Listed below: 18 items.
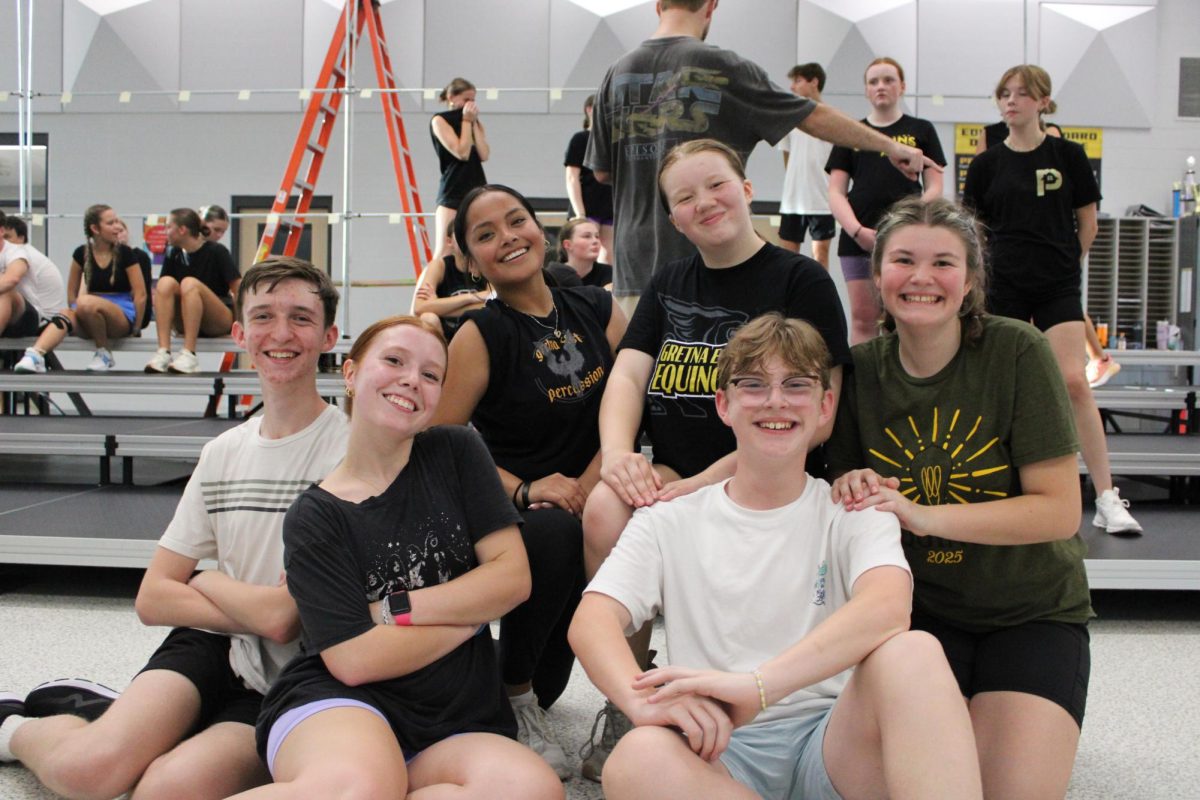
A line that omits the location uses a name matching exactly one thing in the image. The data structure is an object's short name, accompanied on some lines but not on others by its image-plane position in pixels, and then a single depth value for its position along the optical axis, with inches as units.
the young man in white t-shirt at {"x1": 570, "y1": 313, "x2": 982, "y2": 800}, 45.2
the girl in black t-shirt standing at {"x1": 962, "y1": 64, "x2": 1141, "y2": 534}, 109.4
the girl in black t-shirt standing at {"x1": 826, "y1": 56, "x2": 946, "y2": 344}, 129.3
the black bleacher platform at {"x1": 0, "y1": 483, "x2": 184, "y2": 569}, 110.1
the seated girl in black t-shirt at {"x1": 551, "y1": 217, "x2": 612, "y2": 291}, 152.4
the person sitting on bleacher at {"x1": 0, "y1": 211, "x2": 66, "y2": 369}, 191.2
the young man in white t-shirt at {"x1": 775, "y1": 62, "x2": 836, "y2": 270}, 175.6
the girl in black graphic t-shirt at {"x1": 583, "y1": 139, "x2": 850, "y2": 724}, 63.9
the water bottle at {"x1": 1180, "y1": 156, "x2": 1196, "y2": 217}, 290.8
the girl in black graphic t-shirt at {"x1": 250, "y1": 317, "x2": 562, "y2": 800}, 51.3
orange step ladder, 201.6
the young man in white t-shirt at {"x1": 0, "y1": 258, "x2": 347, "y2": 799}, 58.2
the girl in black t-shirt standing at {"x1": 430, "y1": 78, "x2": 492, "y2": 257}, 176.4
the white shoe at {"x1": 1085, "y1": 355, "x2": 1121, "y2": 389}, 166.9
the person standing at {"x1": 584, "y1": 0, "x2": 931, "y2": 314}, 85.7
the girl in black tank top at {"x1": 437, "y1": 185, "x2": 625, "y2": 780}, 68.8
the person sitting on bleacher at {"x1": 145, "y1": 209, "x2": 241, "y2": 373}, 184.4
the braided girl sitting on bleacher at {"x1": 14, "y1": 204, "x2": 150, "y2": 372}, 191.5
